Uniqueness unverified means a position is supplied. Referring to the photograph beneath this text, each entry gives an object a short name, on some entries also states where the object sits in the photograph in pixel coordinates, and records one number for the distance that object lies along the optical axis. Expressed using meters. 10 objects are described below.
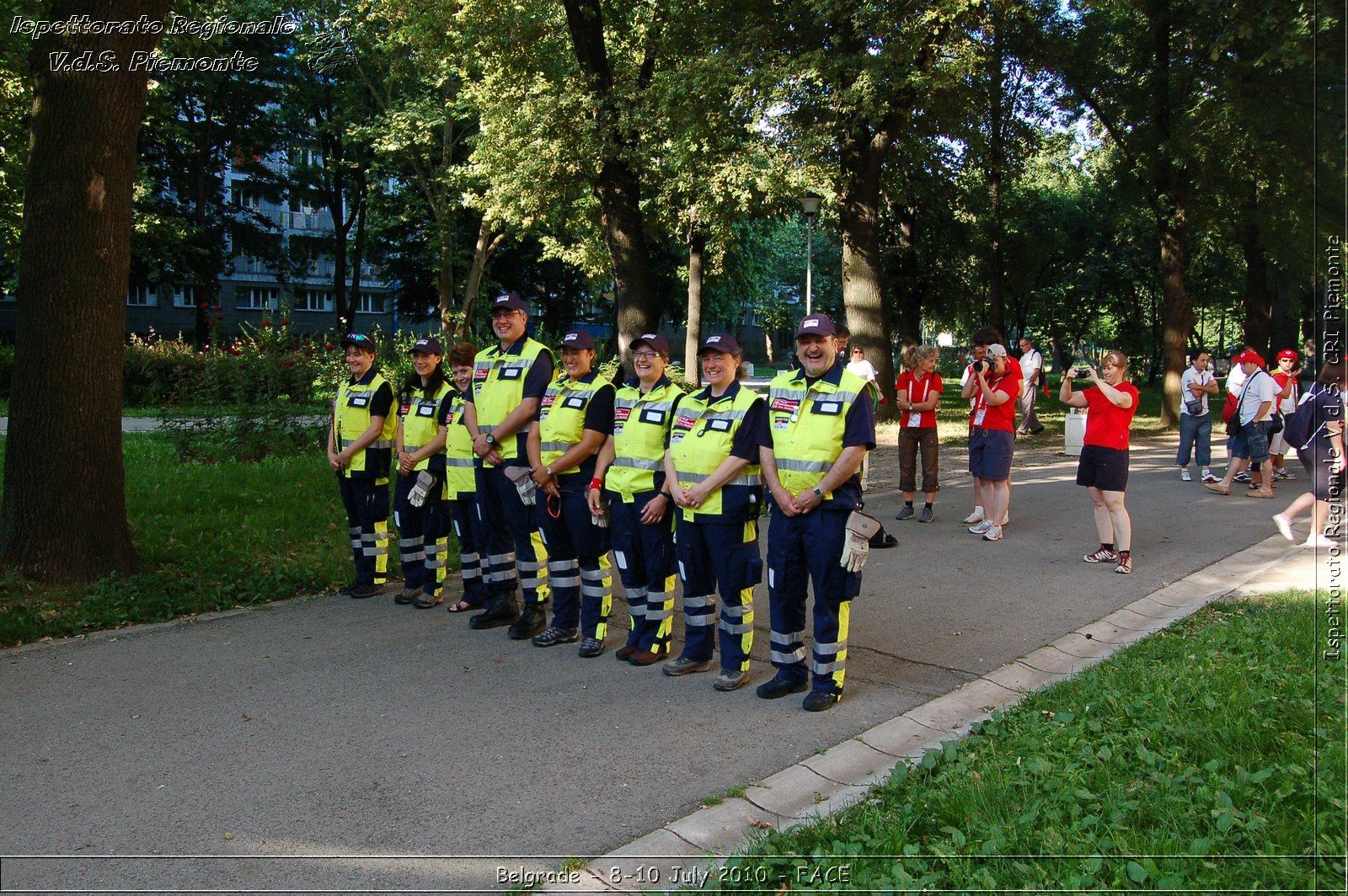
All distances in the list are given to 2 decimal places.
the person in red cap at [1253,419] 13.47
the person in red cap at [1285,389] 14.28
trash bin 18.56
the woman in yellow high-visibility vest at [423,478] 8.11
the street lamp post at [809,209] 21.55
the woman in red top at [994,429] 10.76
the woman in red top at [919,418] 11.39
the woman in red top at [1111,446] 9.09
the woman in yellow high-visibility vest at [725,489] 6.04
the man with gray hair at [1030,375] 20.48
